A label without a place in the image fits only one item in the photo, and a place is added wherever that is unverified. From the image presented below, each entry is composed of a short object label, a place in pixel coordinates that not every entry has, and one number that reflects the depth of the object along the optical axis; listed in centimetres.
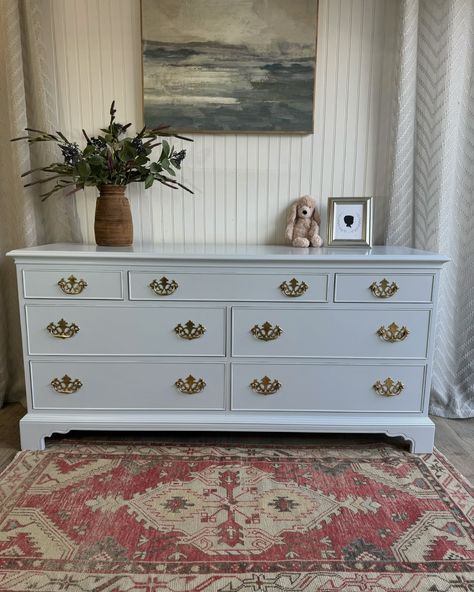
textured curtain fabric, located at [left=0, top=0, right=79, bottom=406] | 202
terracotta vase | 199
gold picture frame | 208
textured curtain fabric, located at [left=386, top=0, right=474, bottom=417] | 202
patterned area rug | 120
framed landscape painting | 207
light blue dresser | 175
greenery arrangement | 191
